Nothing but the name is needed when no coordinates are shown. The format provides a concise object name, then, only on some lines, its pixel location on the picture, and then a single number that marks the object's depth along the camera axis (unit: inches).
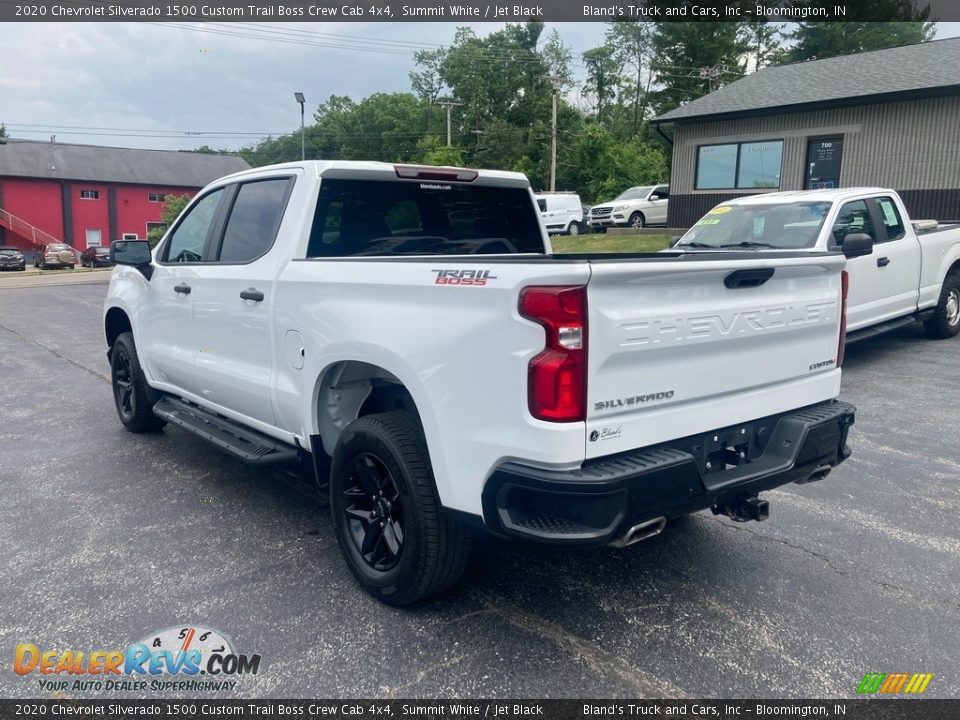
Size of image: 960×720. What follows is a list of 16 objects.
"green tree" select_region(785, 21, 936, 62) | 1975.9
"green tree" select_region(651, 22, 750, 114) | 2123.5
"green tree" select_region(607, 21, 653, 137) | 2687.0
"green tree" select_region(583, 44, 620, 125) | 2755.9
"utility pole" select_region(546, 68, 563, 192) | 1822.1
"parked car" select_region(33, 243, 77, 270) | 1699.4
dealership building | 721.0
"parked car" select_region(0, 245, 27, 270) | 1657.2
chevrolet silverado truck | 107.2
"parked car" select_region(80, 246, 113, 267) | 1718.8
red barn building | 2039.9
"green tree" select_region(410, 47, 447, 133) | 3356.3
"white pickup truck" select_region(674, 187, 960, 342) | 325.1
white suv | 1083.9
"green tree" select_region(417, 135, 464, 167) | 2112.5
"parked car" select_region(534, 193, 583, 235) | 1182.9
